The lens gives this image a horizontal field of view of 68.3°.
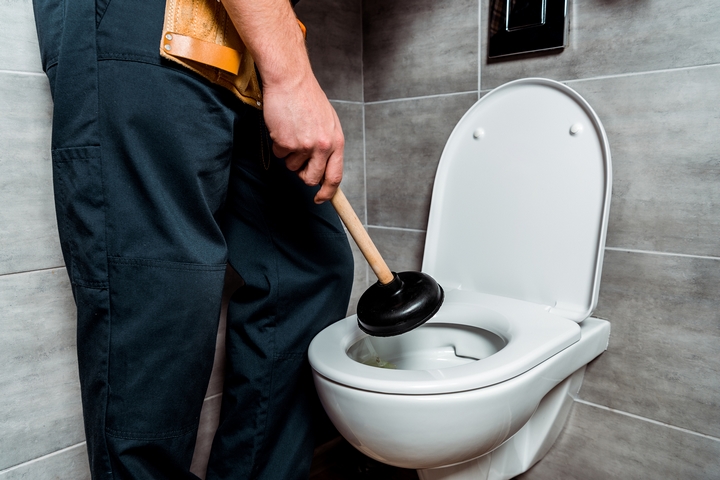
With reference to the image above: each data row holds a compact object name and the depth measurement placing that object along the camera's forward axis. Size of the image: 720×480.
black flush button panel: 0.99
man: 0.63
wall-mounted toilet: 0.68
